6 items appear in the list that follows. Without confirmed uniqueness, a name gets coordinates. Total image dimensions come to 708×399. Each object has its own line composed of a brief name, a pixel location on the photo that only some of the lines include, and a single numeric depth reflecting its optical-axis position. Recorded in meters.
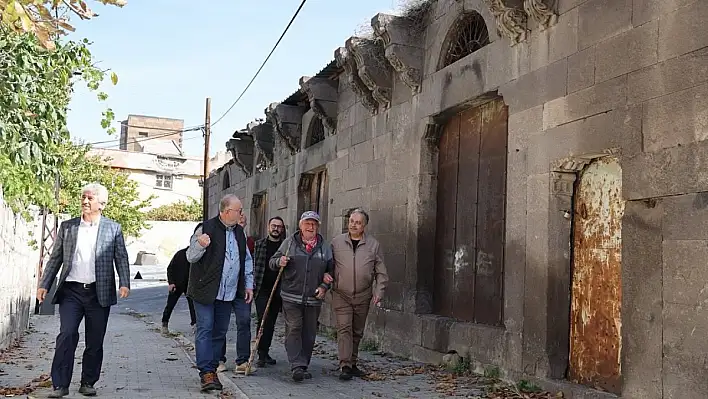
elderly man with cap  7.67
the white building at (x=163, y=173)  55.56
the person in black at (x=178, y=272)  10.30
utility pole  27.45
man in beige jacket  7.89
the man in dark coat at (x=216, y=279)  6.81
